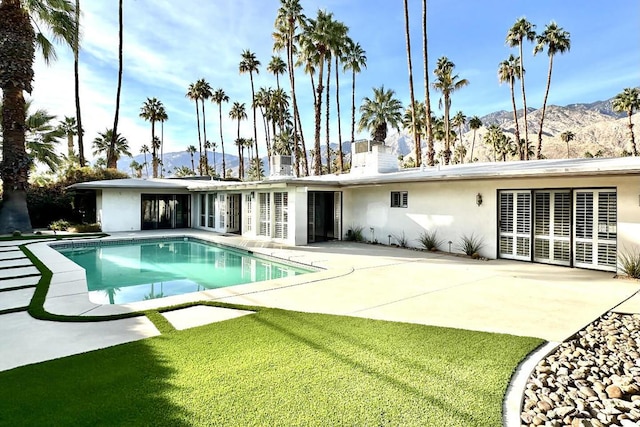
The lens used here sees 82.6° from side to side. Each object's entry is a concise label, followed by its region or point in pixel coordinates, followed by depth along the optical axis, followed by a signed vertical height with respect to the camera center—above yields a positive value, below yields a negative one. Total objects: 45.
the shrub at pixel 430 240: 13.06 -1.14
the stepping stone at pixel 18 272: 8.84 -1.56
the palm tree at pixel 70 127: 35.34 +8.21
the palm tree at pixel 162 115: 45.59 +11.89
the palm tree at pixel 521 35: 31.97 +15.49
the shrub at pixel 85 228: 19.00 -0.96
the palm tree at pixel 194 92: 44.09 +14.40
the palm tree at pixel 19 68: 16.06 +6.41
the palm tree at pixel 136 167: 59.12 +7.77
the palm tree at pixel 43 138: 20.97 +4.28
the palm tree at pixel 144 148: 73.73 +12.63
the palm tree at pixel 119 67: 27.25 +10.79
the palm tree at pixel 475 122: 50.28 +12.03
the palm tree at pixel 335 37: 25.94 +12.38
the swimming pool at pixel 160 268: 8.94 -1.84
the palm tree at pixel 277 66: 37.81 +14.96
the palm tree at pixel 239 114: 51.00 +13.68
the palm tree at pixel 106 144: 42.44 +7.93
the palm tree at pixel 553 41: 31.53 +14.56
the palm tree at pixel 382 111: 30.20 +8.16
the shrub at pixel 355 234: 16.05 -1.10
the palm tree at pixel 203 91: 44.03 +14.42
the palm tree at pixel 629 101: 39.56 +11.82
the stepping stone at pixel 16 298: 6.29 -1.63
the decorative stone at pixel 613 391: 3.36 -1.71
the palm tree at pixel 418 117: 35.70 +9.29
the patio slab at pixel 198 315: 5.43 -1.69
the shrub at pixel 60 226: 20.20 -0.87
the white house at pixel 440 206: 9.30 +0.11
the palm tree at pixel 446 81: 32.12 +11.33
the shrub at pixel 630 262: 8.54 -1.31
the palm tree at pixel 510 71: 36.03 +13.81
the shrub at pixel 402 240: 14.07 -1.21
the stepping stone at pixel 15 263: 10.06 -1.51
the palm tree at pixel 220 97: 47.75 +14.83
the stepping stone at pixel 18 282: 7.73 -1.60
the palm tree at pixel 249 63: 38.97 +15.78
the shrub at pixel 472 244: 11.84 -1.18
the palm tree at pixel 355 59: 31.28 +13.01
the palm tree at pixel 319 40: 25.98 +12.22
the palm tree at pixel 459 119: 51.06 +12.61
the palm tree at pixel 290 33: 27.11 +13.80
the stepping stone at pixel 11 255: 11.45 -1.46
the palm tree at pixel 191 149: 77.00 +12.87
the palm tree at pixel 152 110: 45.16 +12.47
